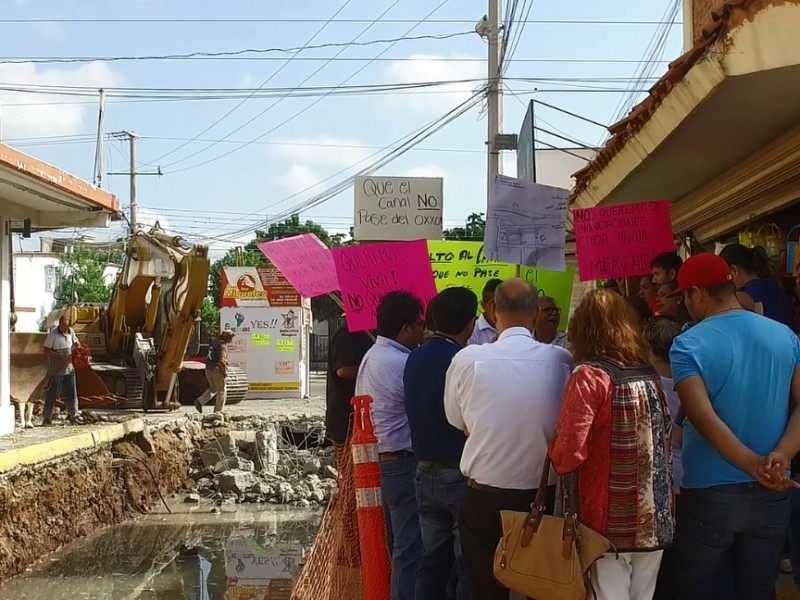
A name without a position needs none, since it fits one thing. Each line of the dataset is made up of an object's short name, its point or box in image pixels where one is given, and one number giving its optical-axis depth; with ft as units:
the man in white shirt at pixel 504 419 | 12.30
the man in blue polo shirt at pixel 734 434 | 11.49
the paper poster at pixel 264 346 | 87.81
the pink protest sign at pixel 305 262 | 21.44
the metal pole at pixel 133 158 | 142.18
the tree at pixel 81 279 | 168.66
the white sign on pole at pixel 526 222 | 19.29
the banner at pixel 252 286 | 91.97
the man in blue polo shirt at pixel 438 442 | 14.49
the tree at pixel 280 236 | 175.83
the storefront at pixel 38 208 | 35.50
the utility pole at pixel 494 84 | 50.06
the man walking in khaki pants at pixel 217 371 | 64.80
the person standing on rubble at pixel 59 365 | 46.50
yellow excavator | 58.18
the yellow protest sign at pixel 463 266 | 22.63
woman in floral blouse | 10.95
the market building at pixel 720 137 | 12.89
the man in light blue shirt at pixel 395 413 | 16.48
